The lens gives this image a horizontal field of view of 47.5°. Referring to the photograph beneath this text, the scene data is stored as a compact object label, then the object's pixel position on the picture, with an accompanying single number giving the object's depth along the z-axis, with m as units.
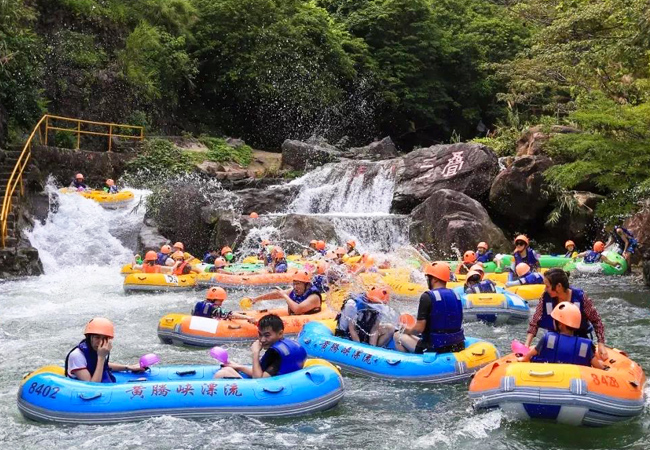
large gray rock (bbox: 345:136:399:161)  26.20
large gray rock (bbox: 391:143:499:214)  20.81
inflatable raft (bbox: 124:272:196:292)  14.14
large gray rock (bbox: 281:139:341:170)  25.33
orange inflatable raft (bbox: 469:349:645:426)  5.94
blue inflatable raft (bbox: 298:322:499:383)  7.53
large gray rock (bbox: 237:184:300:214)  21.58
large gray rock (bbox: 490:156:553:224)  19.83
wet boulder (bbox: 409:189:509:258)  18.36
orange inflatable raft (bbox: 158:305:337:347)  9.49
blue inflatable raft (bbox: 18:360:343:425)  6.31
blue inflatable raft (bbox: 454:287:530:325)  10.94
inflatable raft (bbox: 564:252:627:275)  15.83
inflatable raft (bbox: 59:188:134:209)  20.47
